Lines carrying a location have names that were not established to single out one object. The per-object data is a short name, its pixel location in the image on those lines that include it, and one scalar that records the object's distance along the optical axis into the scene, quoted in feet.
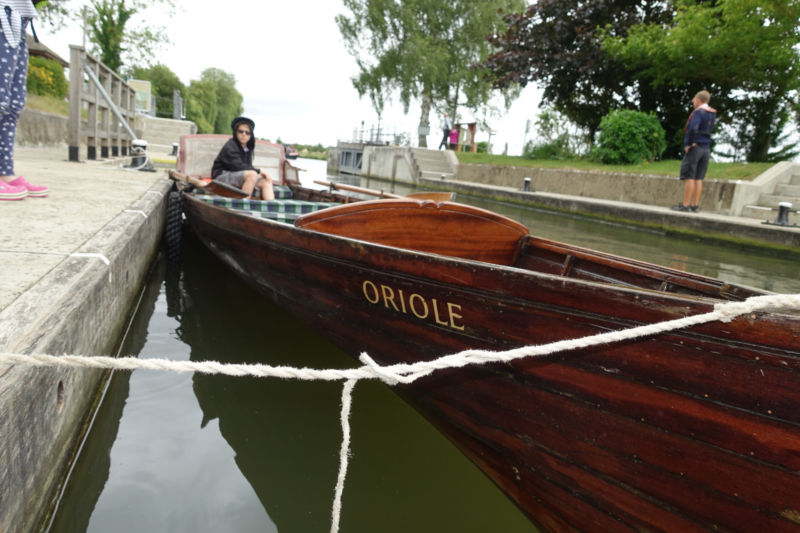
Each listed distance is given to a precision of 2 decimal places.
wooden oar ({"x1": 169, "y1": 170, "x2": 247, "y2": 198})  16.07
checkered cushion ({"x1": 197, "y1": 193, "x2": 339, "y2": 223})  14.37
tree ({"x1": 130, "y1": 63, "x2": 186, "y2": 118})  122.31
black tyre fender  17.21
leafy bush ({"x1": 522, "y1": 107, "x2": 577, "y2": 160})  53.42
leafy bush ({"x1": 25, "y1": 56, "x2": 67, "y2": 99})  42.44
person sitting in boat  16.84
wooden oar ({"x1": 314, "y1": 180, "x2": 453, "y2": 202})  10.82
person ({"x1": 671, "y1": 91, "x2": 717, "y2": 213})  26.58
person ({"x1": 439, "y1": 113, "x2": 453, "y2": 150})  77.77
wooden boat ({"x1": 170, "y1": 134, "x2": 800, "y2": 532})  4.14
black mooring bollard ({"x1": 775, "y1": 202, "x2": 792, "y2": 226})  24.97
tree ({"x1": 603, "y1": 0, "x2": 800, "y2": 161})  34.58
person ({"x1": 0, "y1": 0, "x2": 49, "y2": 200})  8.50
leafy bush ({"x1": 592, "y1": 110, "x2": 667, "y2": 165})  41.83
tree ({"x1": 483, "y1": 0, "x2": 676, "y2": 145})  48.55
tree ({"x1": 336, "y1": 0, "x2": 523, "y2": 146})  74.64
